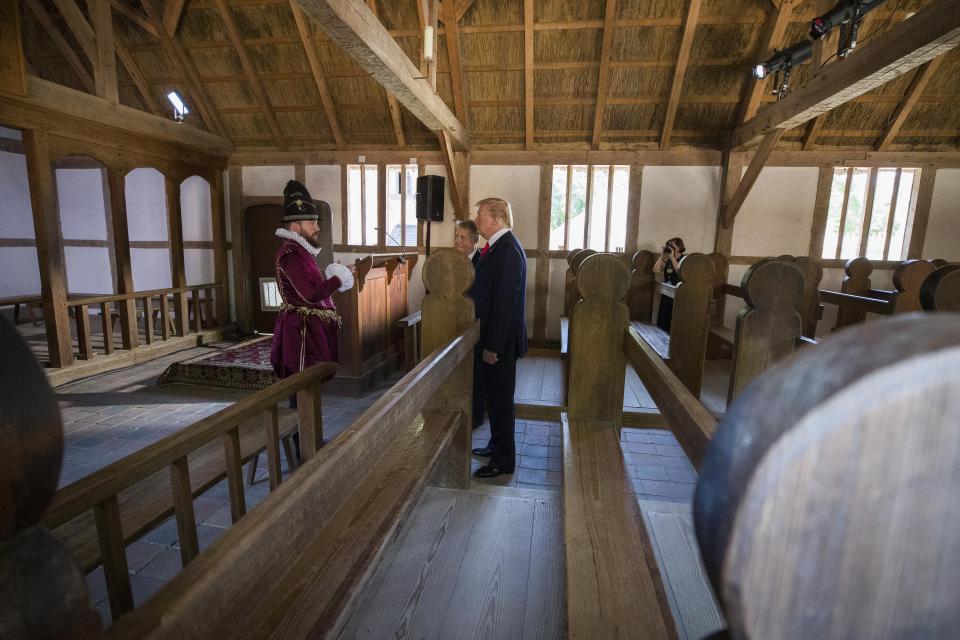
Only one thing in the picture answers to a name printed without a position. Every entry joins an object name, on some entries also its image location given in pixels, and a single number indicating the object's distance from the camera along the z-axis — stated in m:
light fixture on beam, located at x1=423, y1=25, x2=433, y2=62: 3.96
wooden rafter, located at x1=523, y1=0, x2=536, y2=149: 5.12
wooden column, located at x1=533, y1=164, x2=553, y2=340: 6.68
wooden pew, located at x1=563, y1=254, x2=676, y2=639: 1.21
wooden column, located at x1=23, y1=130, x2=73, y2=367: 4.59
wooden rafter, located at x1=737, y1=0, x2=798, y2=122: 4.79
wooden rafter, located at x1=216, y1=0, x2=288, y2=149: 5.50
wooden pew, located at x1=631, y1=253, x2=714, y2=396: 2.77
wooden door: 7.43
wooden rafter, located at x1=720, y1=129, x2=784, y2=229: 5.21
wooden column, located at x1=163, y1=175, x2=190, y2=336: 6.40
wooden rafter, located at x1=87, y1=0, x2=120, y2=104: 5.05
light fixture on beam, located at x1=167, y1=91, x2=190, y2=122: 5.91
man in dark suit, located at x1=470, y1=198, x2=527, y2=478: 2.71
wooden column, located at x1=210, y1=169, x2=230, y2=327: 7.24
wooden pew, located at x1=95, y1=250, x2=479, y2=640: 0.49
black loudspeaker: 6.19
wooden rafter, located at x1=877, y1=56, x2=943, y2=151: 5.15
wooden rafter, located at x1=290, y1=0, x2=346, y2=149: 5.47
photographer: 5.16
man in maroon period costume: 3.01
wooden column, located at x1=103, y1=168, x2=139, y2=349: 5.56
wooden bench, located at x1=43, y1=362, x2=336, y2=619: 1.13
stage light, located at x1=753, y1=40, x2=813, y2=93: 4.30
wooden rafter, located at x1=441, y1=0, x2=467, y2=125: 5.20
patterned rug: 4.65
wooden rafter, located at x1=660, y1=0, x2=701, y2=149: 4.92
